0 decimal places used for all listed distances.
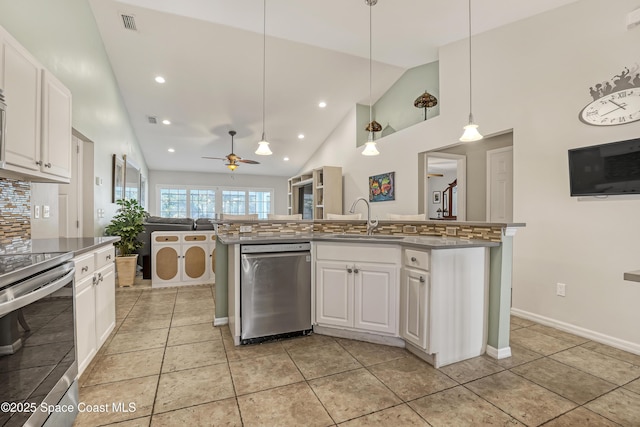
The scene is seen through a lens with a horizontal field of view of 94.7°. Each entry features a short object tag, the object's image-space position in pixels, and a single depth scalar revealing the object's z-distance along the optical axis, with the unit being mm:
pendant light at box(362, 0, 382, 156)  3179
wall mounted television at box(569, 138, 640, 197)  2279
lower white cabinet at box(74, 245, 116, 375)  1786
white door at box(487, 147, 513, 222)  3893
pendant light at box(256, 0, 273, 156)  3463
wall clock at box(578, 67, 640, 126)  2314
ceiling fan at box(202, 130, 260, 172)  5980
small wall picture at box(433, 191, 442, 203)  9477
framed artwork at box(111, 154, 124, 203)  4641
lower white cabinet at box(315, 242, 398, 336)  2371
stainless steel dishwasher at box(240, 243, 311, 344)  2412
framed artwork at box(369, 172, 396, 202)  5055
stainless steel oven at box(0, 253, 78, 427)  1066
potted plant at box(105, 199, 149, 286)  4191
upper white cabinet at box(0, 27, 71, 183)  1659
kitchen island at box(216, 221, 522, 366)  2113
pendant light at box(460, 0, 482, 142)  2762
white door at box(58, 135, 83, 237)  3228
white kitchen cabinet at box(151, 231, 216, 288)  4227
